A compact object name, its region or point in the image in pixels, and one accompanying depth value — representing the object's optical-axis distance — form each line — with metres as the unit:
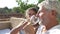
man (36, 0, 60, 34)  0.59
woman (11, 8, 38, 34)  0.76
